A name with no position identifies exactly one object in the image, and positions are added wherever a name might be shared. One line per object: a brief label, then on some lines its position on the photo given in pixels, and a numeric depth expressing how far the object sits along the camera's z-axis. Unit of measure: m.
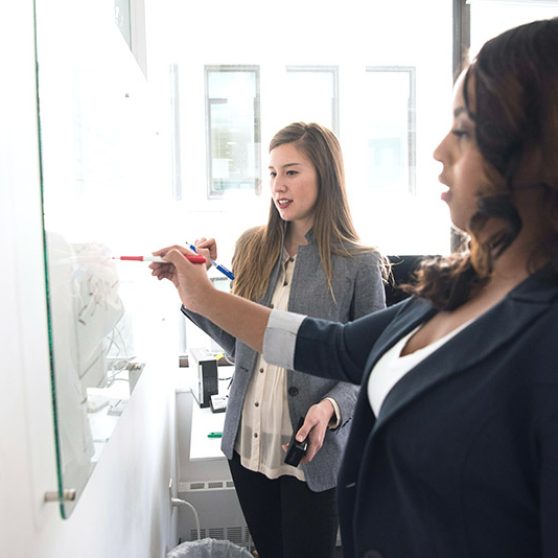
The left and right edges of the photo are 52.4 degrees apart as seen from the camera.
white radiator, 2.34
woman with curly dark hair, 0.59
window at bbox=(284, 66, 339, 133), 2.79
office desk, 1.84
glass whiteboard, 0.64
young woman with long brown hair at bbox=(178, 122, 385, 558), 1.42
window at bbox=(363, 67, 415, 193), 2.87
